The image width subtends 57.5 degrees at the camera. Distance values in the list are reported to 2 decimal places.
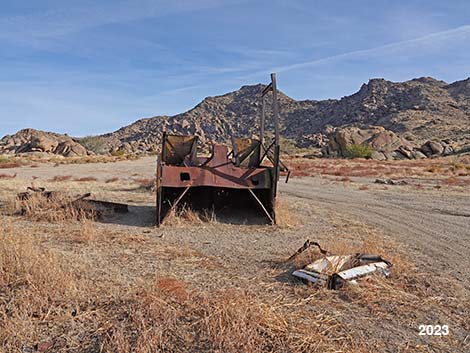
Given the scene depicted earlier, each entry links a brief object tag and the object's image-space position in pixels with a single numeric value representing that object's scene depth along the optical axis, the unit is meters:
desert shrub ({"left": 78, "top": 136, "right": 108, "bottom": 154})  93.57
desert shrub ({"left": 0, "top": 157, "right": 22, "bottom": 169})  37.25
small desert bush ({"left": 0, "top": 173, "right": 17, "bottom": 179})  22.59
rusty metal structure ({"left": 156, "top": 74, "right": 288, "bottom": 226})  9.58
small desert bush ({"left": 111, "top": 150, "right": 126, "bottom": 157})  69.60
